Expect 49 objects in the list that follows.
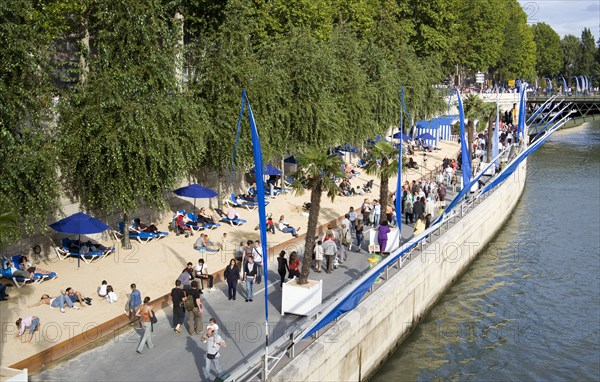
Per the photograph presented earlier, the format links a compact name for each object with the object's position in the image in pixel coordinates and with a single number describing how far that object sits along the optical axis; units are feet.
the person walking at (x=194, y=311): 55.93
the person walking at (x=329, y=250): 73.15
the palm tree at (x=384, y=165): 89.66
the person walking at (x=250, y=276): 63.93
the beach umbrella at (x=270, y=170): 111.45
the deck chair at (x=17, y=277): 65.82
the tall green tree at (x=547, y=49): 460.55
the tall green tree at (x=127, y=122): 76.84
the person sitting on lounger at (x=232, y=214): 97.14
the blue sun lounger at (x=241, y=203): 108.27
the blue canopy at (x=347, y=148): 148.63
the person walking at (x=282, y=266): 67.77
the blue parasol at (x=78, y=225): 72.59
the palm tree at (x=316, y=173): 68.59
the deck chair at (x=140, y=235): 84.89
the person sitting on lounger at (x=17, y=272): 65.98
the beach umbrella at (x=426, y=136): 181.76
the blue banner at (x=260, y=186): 46.75
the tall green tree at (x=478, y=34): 266.77
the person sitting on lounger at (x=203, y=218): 94.22
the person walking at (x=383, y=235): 79.51
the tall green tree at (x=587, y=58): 528.63
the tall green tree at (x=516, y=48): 344.69
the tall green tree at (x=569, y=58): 540.11
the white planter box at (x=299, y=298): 60.23
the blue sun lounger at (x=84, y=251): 75.41
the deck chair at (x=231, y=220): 96.99
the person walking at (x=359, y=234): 85.40
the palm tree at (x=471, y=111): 167.92
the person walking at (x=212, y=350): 46.73
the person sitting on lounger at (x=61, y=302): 60.64
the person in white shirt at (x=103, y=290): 63.93
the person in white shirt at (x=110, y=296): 63.05
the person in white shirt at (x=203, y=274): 66.82
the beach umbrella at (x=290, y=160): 133.08
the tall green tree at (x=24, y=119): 64.80
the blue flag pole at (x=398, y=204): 76.25
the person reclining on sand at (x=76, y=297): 61.52
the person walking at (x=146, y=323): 52.54
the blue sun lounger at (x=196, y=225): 92.22
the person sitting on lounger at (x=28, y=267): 67.86
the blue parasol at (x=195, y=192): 92.89
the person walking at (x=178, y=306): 56.08
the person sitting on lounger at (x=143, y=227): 86.48
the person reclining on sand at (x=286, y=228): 91.61
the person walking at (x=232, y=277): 63.93
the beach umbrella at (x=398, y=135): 178.52
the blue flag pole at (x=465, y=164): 96.68
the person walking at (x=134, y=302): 56.85
